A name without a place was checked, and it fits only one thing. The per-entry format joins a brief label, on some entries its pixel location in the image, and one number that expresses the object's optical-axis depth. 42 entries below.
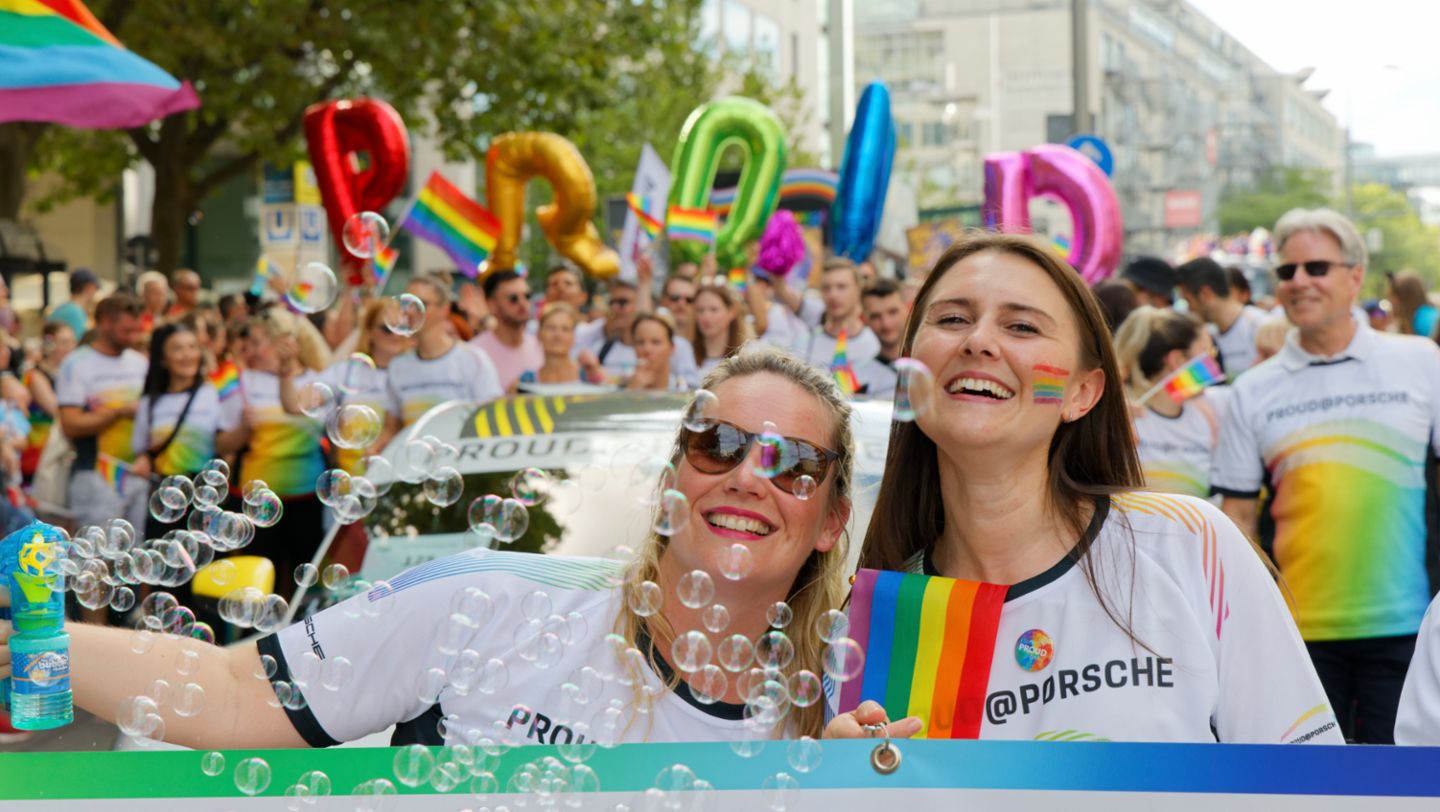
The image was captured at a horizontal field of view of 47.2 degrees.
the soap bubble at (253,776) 2.43
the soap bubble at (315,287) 4.18
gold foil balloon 11.24
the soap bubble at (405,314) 3.84
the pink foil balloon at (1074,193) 11.25
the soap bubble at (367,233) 4.18
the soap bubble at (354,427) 3.44
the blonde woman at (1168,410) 5.94
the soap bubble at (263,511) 3.12
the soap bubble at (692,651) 2.53
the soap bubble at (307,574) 2.90
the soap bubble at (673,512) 2.59
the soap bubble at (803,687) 2.52
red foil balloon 10.18
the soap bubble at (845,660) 2.40
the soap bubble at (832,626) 2.49
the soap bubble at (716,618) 2.55
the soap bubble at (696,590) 2.55
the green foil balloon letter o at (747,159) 11.53
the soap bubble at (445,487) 2.99
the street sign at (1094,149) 14.84
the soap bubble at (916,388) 2.52
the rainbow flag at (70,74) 6.84
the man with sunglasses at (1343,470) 4.66
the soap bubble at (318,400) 3.59
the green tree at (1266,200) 61.38
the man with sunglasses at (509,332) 8.73
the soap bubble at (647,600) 2.60
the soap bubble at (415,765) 2.42
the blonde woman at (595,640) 2.53
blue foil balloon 11.34
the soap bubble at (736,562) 2.48
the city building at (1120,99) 54.09
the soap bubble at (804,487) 2.54
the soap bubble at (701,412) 2.64
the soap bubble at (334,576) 3.09
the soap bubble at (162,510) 3.14
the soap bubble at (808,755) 2.34
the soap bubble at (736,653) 2.49
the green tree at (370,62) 16.48
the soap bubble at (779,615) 2.59
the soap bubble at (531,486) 4.02
